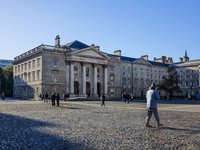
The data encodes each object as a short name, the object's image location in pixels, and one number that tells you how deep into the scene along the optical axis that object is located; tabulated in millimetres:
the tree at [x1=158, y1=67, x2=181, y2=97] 68562
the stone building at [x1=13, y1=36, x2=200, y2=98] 51447
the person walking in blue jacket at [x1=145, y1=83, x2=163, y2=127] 10625
